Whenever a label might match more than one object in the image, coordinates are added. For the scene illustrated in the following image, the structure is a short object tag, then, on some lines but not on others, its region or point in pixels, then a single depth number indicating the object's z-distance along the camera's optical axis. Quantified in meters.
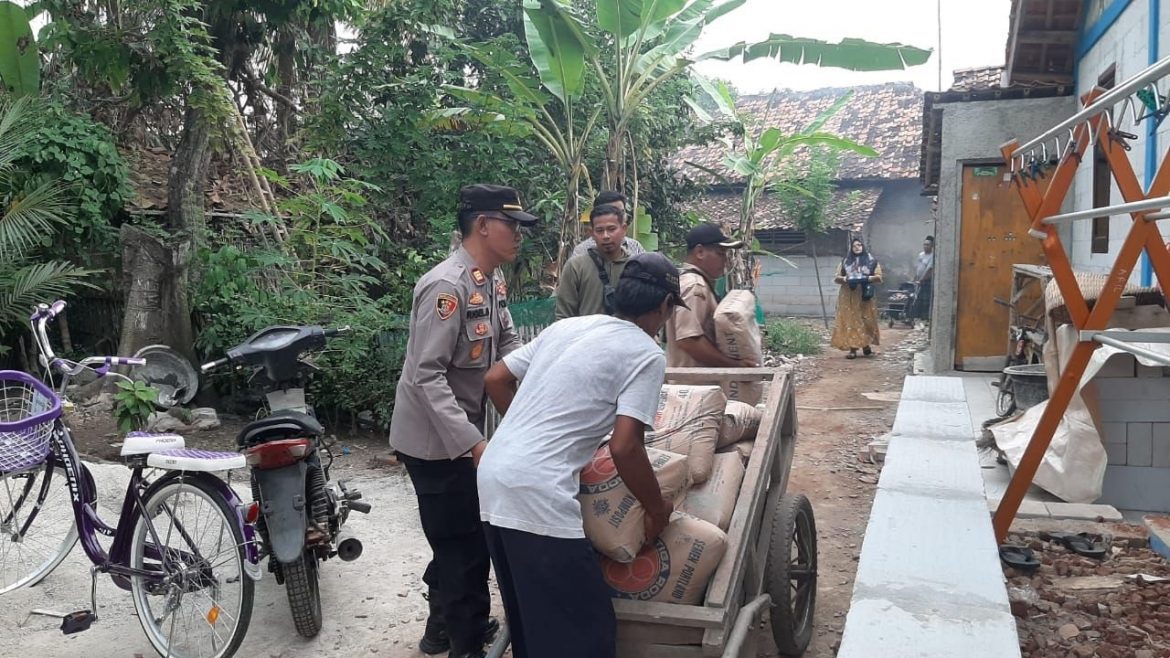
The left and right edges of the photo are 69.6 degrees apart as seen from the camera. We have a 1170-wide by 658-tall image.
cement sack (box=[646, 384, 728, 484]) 2.96
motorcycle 3.51
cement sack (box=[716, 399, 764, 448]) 3.23
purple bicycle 3.26
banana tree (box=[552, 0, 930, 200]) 7.34
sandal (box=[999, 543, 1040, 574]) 4.11
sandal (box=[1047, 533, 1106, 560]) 4.31
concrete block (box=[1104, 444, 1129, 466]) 4.98
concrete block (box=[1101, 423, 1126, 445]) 4.96
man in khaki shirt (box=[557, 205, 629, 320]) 4.62
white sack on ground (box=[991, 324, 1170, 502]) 4.80
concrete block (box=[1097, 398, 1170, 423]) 4.87
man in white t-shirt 2.31
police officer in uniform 3.01
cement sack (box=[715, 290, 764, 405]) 4.00
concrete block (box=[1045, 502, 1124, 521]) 4.69
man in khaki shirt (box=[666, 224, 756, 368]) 4.11
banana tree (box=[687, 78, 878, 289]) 10.58
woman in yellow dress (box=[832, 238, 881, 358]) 12.67
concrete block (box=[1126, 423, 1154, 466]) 4.91
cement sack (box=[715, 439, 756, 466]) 3.19
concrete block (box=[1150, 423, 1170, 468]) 4.87
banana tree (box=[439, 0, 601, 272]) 7.41
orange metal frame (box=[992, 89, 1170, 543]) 3.32
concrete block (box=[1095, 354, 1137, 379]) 4.91
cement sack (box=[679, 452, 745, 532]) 2.83
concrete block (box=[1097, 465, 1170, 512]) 4.91
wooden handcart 2.38
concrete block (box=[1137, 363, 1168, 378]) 4.80
